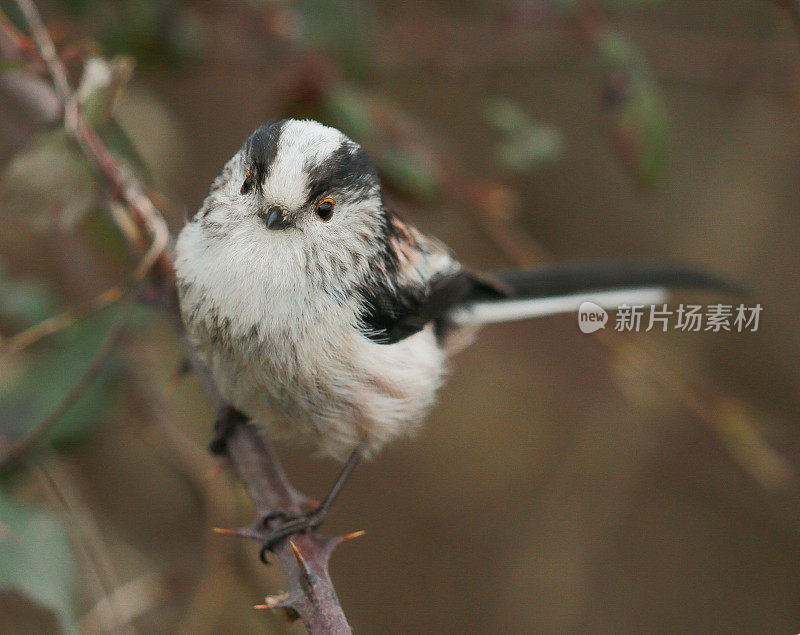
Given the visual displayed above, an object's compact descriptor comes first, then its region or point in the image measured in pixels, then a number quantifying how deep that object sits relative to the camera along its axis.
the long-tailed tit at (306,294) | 3.61
